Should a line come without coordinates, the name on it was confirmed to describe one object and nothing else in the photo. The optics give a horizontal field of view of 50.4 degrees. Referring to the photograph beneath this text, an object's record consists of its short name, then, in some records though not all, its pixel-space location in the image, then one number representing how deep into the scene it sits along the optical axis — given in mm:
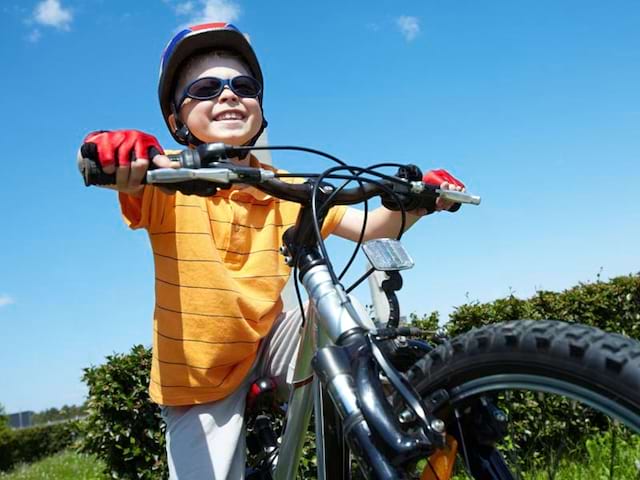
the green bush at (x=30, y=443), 18344
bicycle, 1249
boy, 2377
